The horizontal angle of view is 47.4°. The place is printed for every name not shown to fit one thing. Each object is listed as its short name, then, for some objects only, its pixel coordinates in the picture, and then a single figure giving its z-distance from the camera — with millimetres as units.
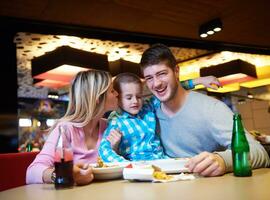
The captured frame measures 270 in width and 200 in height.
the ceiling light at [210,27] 4391
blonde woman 1726
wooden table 868
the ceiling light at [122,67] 5586
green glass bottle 1178
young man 1735
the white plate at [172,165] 1328
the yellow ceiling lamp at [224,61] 6747
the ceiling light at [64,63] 4508
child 1802
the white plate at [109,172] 1326
